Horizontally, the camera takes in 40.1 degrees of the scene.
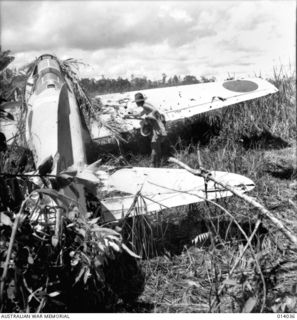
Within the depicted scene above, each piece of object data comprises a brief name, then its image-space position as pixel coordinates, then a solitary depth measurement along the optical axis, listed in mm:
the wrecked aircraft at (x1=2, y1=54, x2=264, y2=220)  4102
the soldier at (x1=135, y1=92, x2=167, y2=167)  7809
